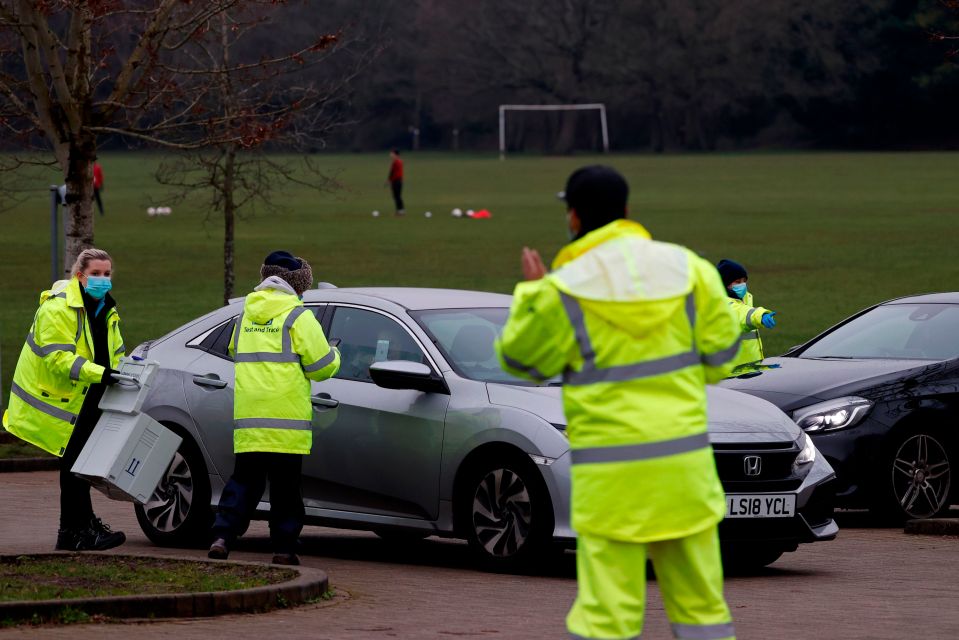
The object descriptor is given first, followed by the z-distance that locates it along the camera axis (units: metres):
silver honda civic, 19.91
